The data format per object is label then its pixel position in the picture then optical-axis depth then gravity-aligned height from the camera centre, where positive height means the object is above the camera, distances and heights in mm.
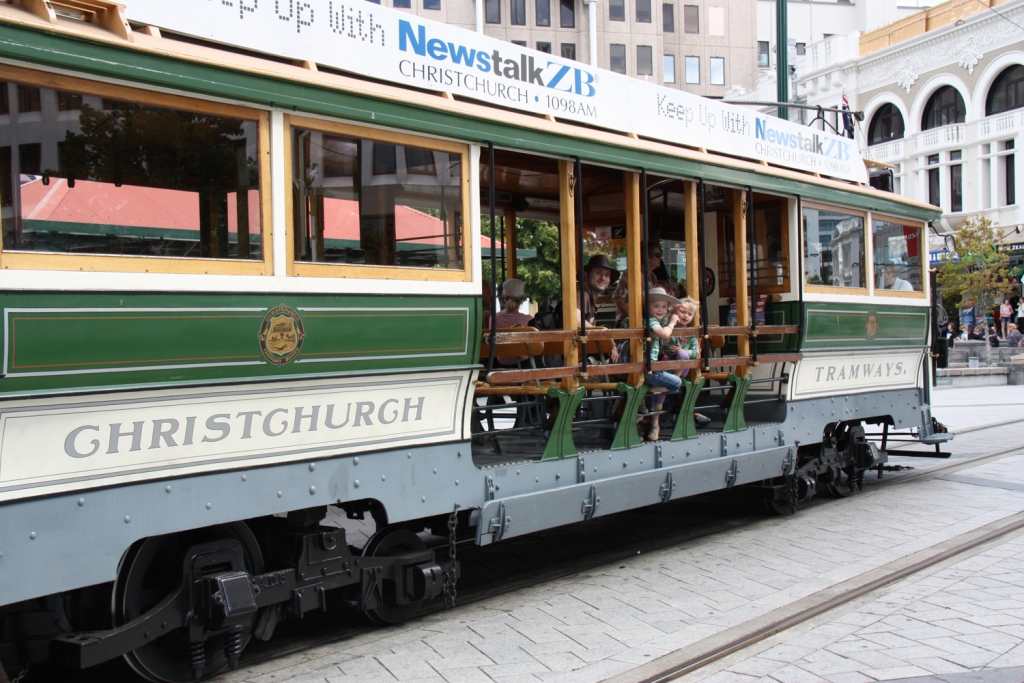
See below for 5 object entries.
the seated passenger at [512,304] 6566 +210
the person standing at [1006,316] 31877 +179
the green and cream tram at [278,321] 3736 +85
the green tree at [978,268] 31562 +1812
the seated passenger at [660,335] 6676 -32
